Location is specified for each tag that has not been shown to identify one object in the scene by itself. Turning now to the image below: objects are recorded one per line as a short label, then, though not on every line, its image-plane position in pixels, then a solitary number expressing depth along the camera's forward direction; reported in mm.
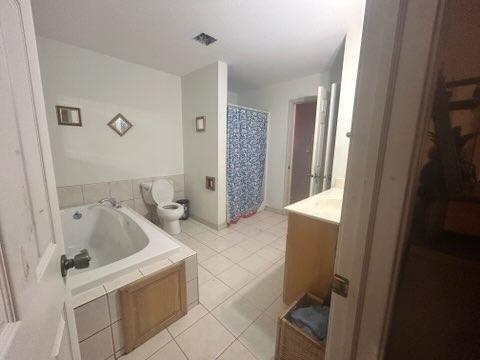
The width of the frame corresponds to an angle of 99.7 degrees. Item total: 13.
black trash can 3107
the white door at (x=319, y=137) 2168
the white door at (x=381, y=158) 391
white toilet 2537
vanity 1240
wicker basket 994
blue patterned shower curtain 2889
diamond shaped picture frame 2441
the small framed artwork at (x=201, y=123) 2728
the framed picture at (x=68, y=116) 2084
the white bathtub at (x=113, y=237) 1433
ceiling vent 1892
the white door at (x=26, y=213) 333
